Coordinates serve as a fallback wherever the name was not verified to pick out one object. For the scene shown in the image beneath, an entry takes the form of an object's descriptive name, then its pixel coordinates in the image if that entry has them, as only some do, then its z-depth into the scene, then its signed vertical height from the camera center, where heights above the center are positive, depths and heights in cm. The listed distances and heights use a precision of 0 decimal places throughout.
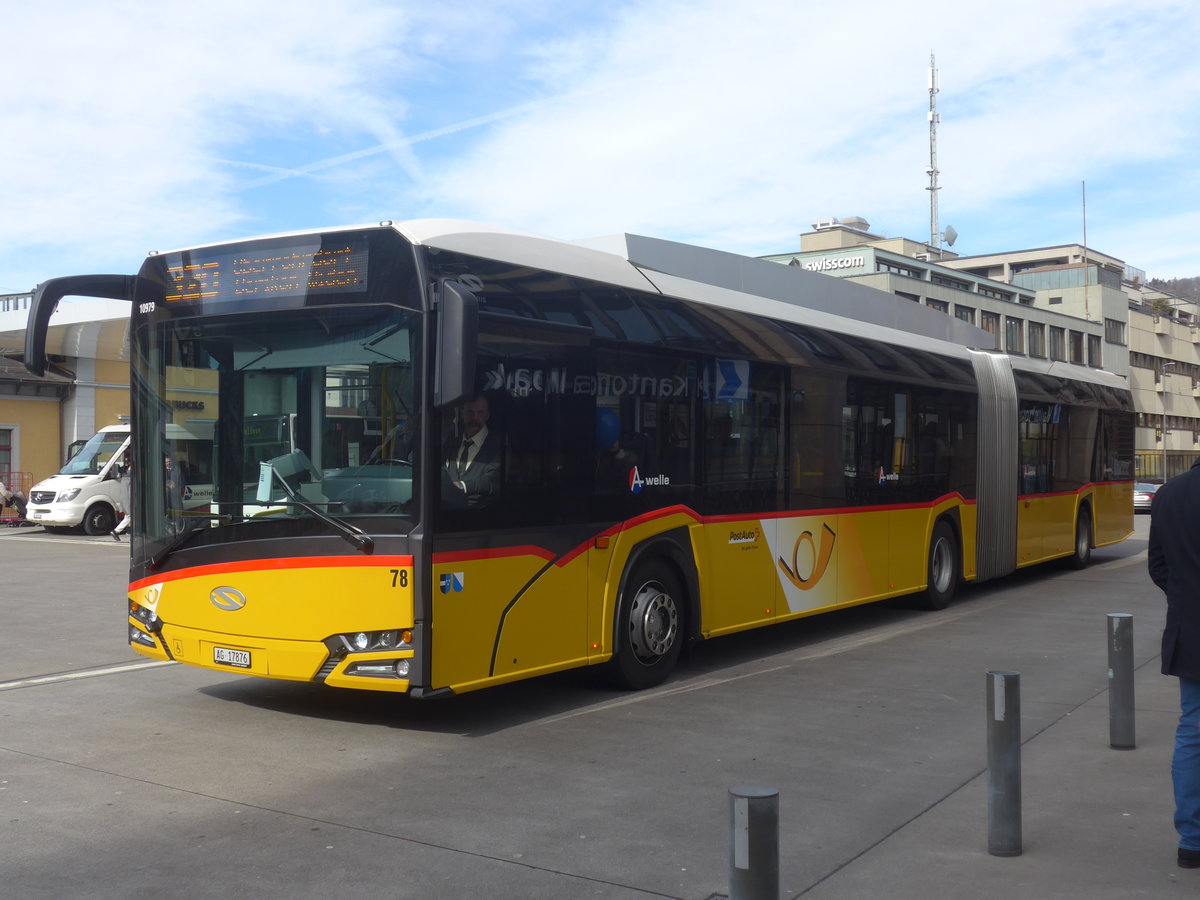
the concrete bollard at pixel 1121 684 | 716 -132
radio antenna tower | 8269 +2093
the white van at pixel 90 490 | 2789 -68
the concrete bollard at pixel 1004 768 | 534 -133
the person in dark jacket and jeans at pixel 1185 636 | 503 -72
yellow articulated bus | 717 +3
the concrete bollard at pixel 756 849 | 355 -112
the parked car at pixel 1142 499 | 4041 -127
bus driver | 730 +1
